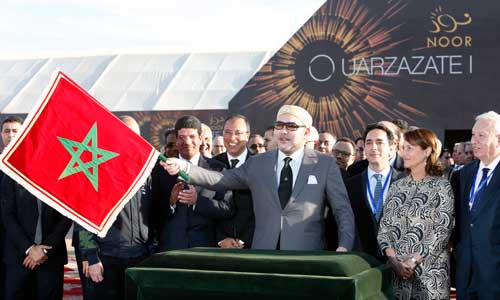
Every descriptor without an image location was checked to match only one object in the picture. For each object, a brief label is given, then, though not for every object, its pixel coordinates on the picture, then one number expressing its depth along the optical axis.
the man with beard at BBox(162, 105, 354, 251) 4.55
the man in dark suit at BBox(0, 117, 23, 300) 6.04
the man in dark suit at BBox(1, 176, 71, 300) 5.86
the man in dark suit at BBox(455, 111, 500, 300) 4.53
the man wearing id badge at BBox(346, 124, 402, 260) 5.34
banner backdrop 14.33
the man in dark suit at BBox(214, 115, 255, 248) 5.38
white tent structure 19.59
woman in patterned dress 4.74
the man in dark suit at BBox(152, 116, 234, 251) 5.29
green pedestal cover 3.49
